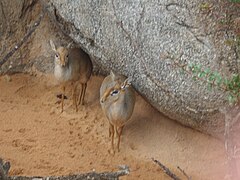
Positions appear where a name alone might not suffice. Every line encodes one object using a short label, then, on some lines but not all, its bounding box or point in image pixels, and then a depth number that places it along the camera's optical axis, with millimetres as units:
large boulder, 6461
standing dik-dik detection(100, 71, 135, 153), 7102
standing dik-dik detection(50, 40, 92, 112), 7875
